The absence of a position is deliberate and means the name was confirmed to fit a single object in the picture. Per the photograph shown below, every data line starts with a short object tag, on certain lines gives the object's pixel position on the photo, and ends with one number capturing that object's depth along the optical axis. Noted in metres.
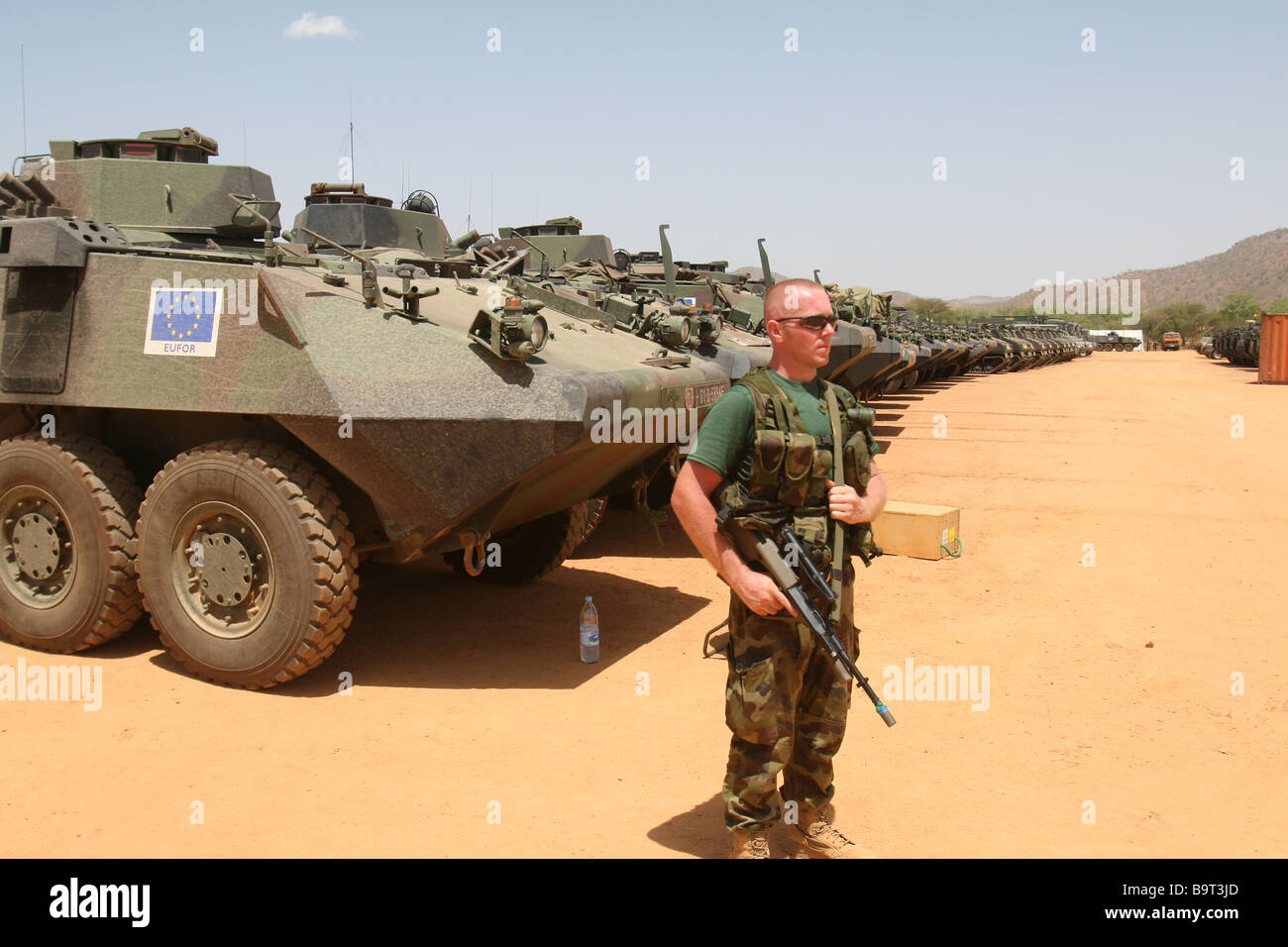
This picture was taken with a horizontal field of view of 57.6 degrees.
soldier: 3.41
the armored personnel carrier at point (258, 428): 5.17
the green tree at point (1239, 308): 78.00
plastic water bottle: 6.04
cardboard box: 8.52
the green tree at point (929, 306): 82.96
